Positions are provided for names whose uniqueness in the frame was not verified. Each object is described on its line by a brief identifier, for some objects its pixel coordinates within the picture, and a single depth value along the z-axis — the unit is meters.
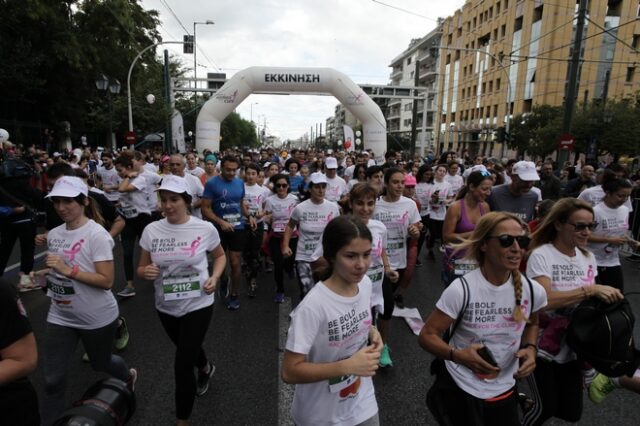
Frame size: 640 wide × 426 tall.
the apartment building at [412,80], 66.06
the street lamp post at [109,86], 16.16
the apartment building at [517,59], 37.28
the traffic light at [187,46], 20.30
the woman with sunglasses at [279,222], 5.32
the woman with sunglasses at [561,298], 2.41
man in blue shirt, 5.21
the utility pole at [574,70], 10.91
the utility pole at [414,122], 24.78
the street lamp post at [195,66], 37.22
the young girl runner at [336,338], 1.78
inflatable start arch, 19.45
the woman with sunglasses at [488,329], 2.04
